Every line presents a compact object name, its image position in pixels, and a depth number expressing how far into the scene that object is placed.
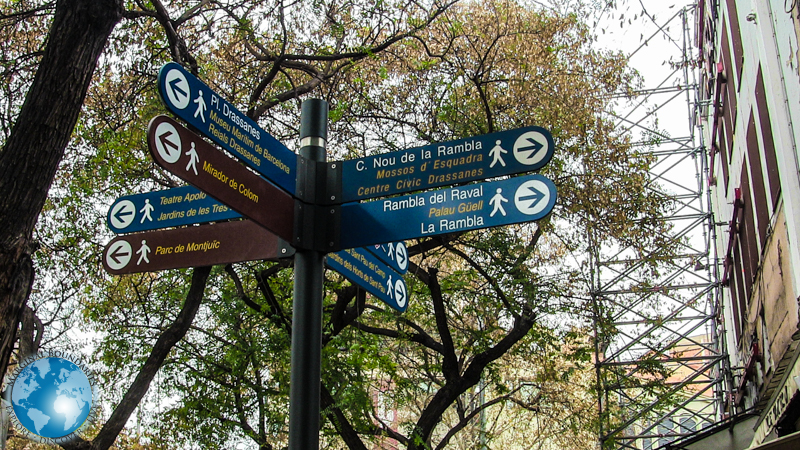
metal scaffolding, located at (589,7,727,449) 12.88
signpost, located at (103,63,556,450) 3.57
